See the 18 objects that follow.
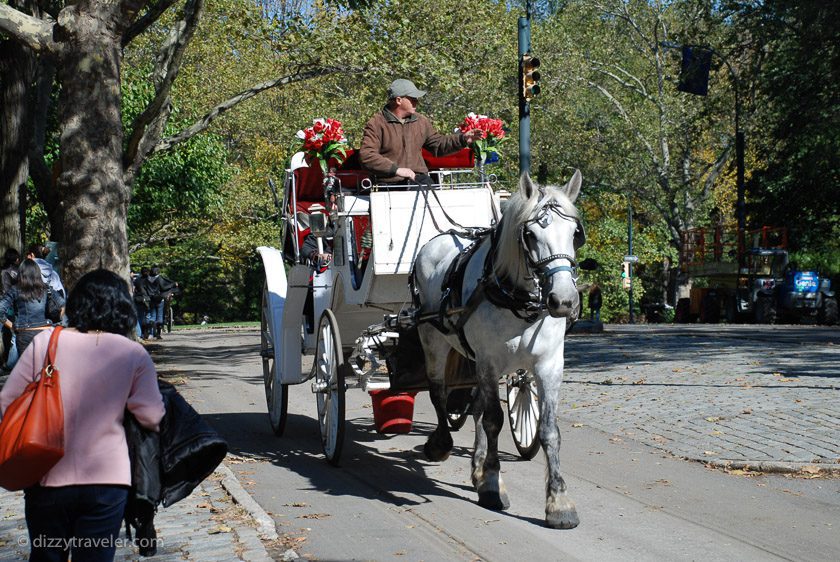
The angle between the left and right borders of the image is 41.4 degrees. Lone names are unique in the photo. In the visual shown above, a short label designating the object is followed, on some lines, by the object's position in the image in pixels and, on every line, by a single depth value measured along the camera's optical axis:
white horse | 6.95
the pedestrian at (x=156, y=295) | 30.58
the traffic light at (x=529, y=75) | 16.83
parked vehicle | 33.38
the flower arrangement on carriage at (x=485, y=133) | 10.03
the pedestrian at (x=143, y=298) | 28.06
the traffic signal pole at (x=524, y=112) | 17.22
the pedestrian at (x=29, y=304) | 13.84
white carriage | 9.16
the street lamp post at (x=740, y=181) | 36.09
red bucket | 9.52
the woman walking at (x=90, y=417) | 4.20
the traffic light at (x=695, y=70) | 29.25
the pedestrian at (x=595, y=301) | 38.94
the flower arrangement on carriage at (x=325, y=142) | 9.82
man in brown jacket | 9.67
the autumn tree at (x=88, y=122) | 11.55
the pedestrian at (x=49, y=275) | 14.31
